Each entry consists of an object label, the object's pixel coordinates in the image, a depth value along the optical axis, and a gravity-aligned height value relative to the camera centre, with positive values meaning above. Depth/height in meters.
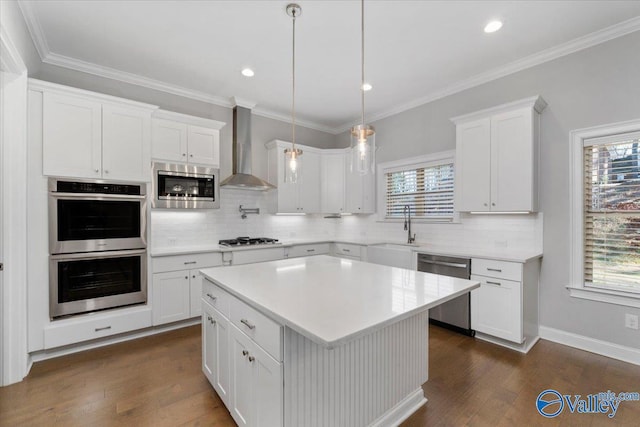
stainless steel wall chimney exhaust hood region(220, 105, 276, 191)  4.24 +1.03
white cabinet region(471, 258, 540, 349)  2.74 -0.88
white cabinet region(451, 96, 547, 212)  2.91 +0.60
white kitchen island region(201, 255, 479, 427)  1.26 -0.70
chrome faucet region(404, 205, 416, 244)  4.19 -0.14
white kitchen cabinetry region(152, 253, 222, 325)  3.19 -0.85
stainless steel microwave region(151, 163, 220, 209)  3.37 +0.33
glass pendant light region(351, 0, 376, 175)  1.73 +0.40
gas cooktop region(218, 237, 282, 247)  3.96 -0.41
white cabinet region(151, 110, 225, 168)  3.37 +0.93
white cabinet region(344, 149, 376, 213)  4.77 +0.33
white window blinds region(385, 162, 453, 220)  3.91 +0.32
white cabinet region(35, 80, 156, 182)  2.62 +0.78
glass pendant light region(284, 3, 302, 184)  2.12 +0.39
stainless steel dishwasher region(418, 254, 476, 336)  3.10 -0.98
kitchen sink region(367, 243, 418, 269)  3.62 -0.55
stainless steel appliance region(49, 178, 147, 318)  2.64 -0.32
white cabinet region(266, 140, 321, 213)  4.50 +0.47
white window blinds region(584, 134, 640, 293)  2.59 -0.01
